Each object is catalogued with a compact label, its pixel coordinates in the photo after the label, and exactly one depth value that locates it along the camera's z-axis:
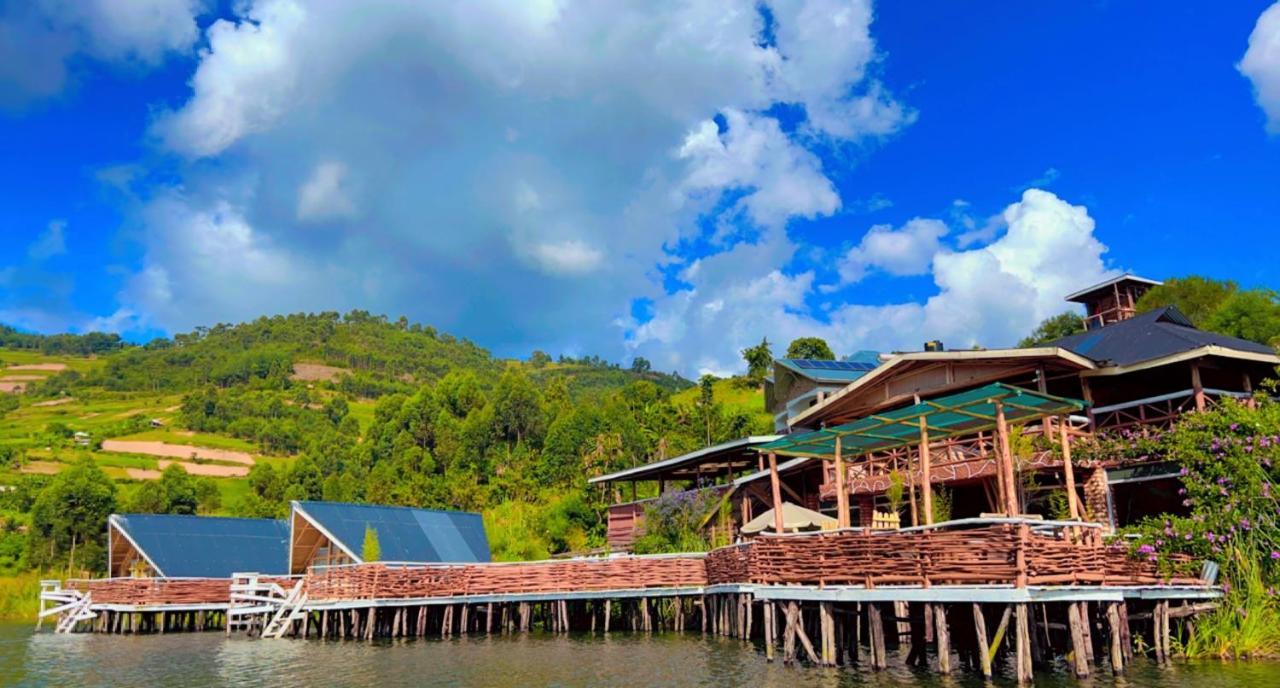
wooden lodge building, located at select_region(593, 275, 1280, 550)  20.05
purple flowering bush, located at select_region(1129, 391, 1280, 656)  14.52
